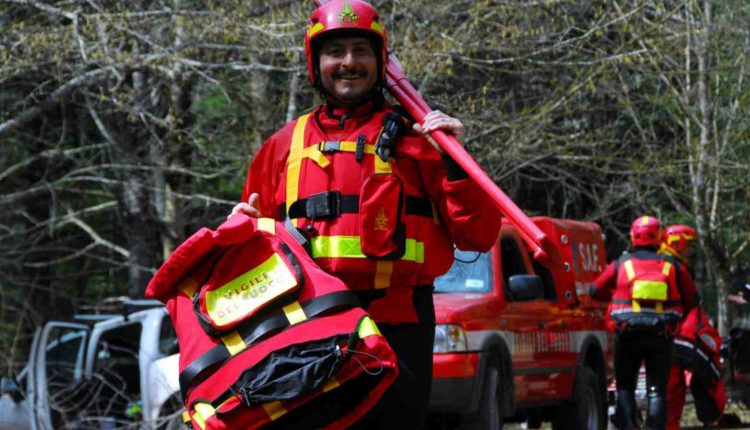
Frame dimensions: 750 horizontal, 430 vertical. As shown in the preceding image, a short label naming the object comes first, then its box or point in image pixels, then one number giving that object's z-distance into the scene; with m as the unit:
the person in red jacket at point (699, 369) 13.61
